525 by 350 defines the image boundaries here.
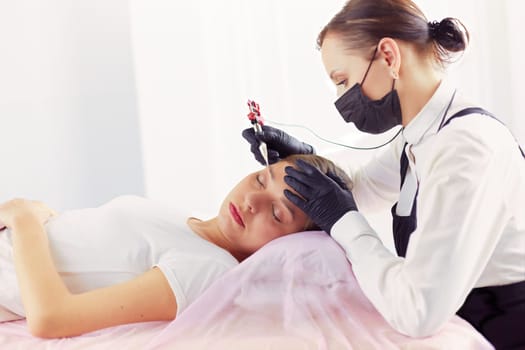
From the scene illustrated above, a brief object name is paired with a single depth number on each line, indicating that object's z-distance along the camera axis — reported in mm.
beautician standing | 1774
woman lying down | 1875
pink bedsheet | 1818
